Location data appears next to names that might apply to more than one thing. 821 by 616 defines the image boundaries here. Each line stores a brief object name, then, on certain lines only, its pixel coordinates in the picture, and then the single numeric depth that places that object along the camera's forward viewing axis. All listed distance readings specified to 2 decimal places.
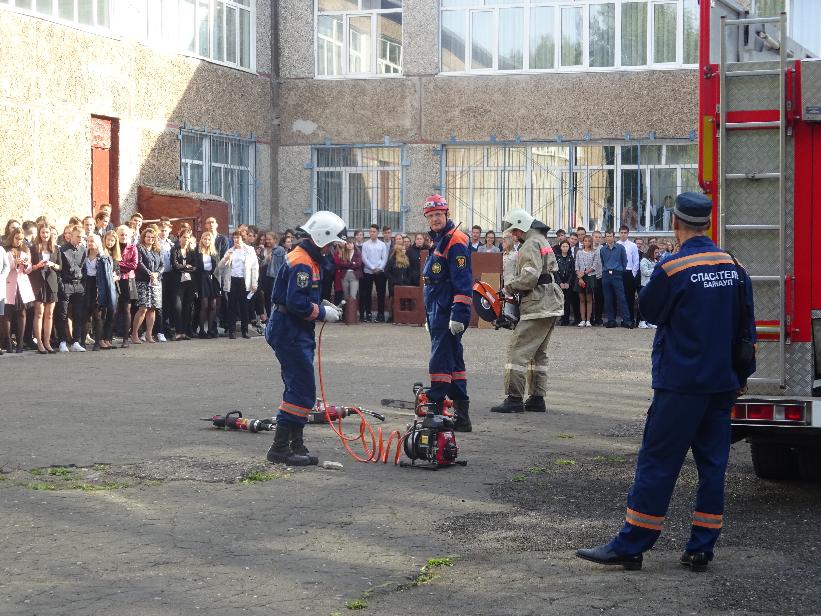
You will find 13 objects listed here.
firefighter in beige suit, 13.27
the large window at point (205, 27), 27.61
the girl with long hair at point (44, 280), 19.48
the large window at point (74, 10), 23.62
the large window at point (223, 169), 29.12
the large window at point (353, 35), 32.44
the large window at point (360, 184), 32.28
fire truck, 8.23
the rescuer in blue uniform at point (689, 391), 6.84
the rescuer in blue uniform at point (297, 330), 9.94
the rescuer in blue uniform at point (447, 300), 11.28
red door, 25.53
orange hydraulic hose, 10.21
